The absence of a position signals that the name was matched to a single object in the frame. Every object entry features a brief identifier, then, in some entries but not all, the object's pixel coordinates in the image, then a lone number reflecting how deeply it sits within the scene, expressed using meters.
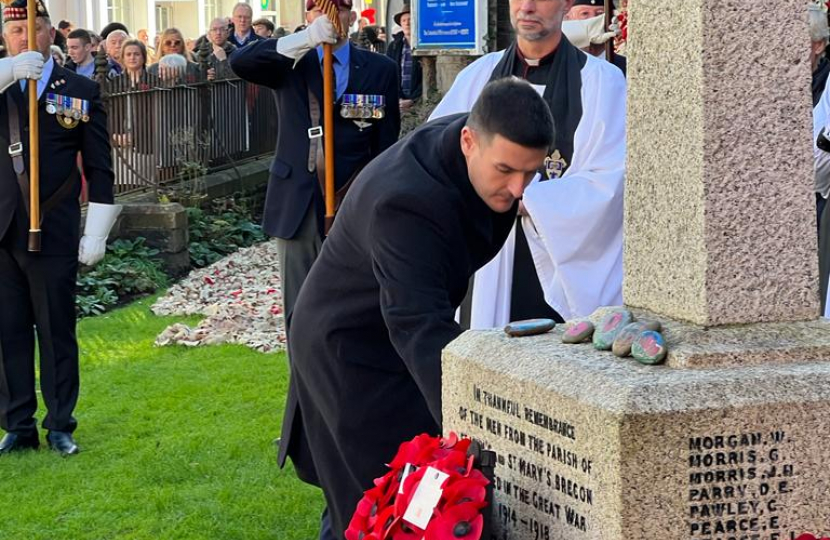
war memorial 3.37
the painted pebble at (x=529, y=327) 3.89
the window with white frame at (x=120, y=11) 34.78
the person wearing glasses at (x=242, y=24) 18.48
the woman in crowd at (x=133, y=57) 14.57
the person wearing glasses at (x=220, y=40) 17.28
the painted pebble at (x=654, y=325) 3.65
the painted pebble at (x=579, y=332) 3.79
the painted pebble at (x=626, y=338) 3.62
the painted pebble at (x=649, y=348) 3.54
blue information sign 13.95
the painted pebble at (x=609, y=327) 3.70
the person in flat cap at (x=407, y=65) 15.44
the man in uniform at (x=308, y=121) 7.82
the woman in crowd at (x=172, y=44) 16.08
